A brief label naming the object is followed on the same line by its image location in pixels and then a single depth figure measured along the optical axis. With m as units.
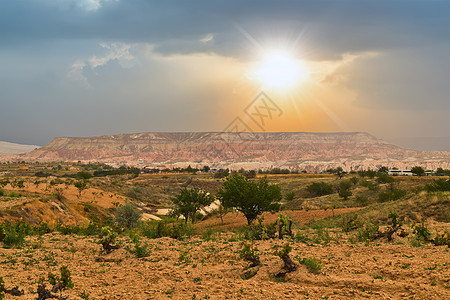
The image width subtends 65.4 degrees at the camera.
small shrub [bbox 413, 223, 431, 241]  12.03
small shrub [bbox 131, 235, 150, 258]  12.08
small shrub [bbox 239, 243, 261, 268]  9.84
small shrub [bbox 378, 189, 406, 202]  40.34
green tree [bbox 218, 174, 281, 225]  25.09
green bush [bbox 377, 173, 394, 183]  61.32
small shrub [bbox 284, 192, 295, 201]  48.94
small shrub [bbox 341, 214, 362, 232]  16.73
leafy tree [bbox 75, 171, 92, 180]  73.61
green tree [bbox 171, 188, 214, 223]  32.28
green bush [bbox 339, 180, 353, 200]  46.70
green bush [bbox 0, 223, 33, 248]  14.16
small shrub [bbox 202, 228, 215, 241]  15.58
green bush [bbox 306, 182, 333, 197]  58.72
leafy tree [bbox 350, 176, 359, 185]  64.91
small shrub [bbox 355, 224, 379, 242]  13.71
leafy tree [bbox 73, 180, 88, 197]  44.53
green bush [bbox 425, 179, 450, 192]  31.99
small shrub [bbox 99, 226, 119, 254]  12.87
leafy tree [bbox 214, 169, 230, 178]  98.81
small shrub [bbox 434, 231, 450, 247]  10.92
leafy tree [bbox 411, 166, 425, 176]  77.31
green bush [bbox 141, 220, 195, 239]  16.44
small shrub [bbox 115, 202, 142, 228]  29.50
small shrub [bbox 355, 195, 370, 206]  44.15
